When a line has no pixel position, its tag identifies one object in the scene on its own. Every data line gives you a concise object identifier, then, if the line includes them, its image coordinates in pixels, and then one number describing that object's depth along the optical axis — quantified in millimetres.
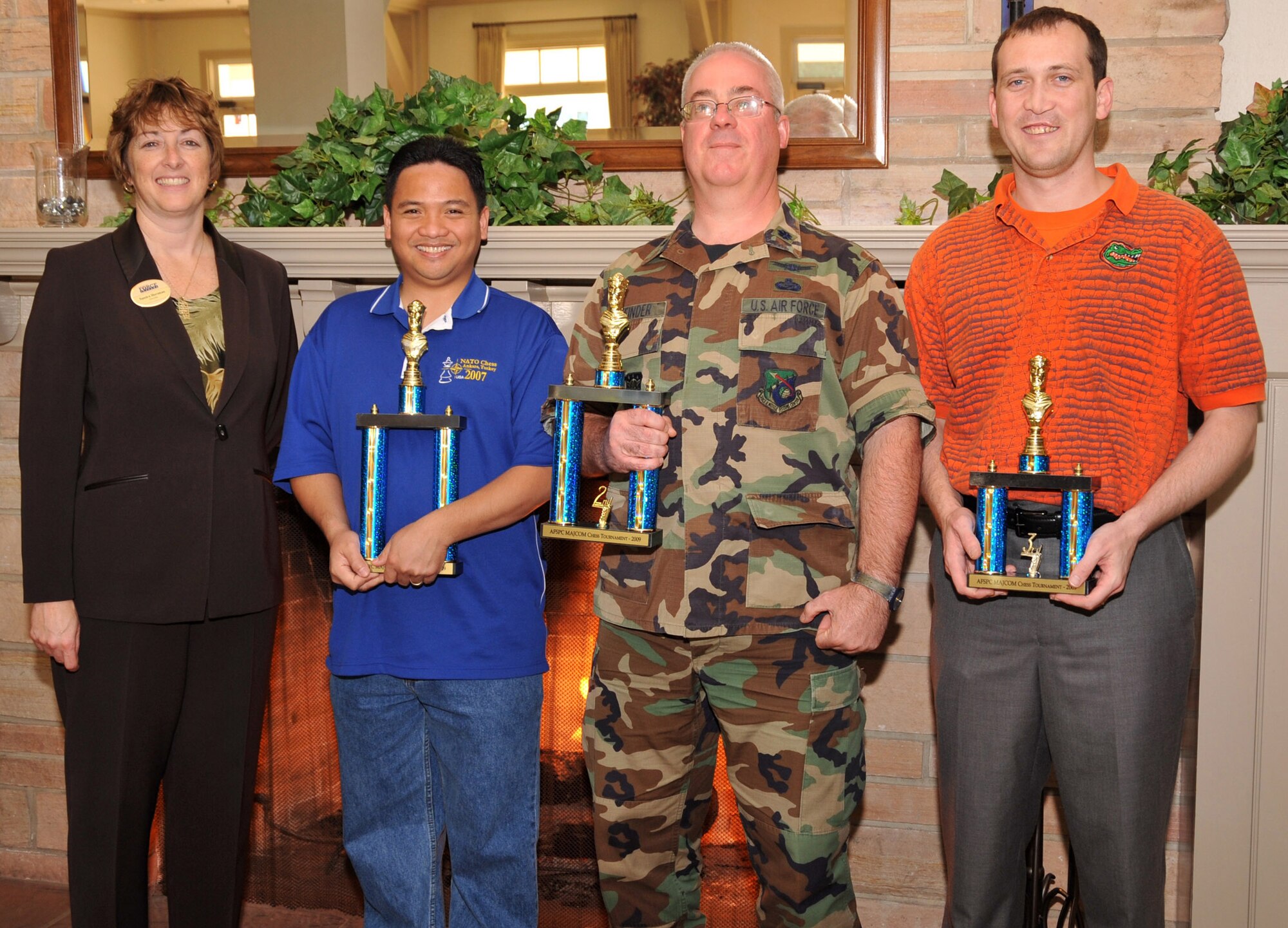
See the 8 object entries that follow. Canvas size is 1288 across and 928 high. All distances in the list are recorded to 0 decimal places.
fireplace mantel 2293
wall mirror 2607
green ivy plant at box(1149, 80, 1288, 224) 2205
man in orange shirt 1832
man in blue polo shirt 2057
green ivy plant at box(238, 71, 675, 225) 2488
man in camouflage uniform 1903
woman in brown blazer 2113
